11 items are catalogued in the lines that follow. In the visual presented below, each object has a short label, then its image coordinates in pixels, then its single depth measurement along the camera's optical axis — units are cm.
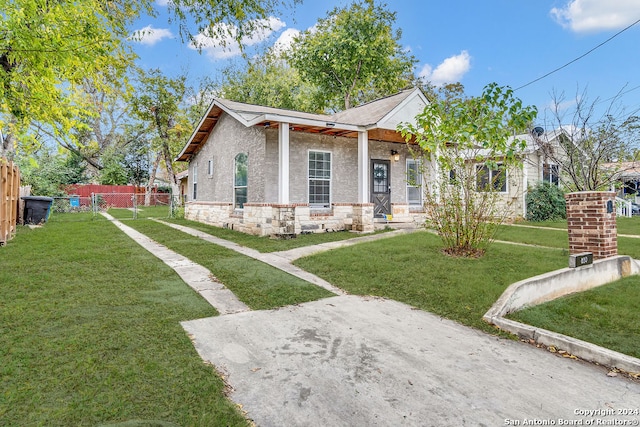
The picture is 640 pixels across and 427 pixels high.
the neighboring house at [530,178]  1469
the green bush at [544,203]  1484
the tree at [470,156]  583
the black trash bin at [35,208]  1173
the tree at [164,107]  1912
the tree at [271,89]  2738
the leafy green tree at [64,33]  477
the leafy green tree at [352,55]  2359
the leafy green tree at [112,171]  2855
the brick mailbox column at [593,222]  527
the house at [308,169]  980
